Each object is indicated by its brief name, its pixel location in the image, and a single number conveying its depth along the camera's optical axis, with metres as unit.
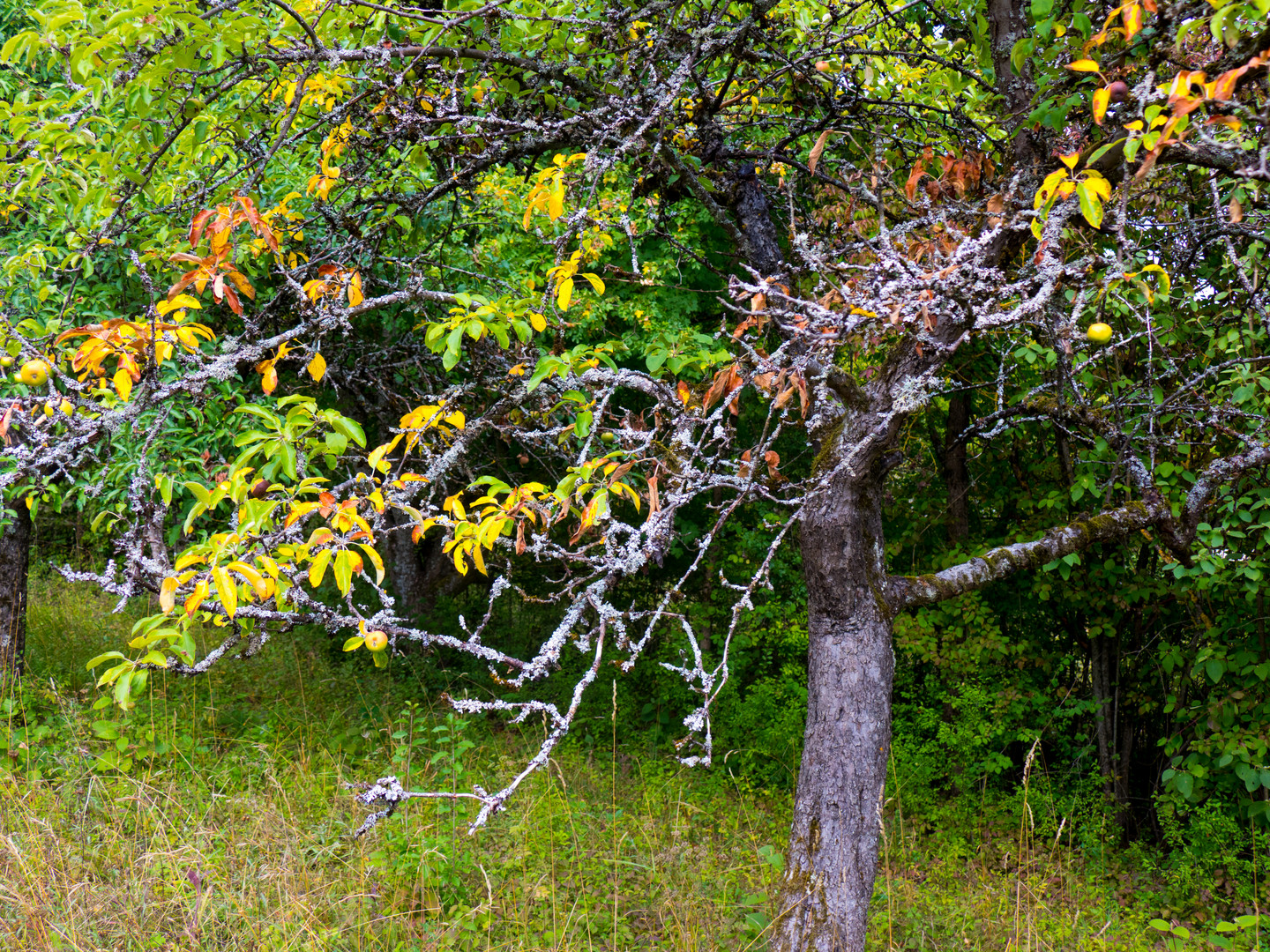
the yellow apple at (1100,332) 2.11
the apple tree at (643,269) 2.13
